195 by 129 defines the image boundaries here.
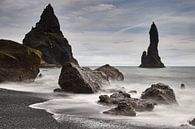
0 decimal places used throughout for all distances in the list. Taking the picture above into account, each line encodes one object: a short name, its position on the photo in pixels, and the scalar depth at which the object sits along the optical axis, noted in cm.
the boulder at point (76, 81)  3950
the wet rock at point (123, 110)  2372
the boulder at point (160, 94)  3186
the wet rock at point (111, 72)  6964
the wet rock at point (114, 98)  2964
